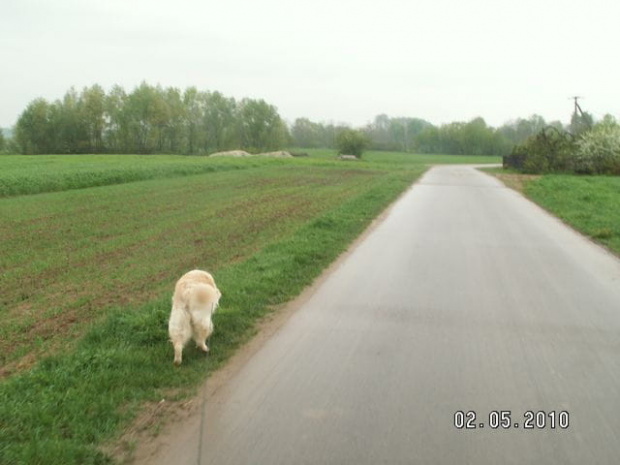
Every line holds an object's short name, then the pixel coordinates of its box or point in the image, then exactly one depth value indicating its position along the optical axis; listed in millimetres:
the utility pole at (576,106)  46962
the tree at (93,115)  74812
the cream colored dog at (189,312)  4629
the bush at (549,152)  36250
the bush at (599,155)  35500
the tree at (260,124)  96069
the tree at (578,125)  41156
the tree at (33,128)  73062
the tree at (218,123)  94062
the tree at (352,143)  77438
